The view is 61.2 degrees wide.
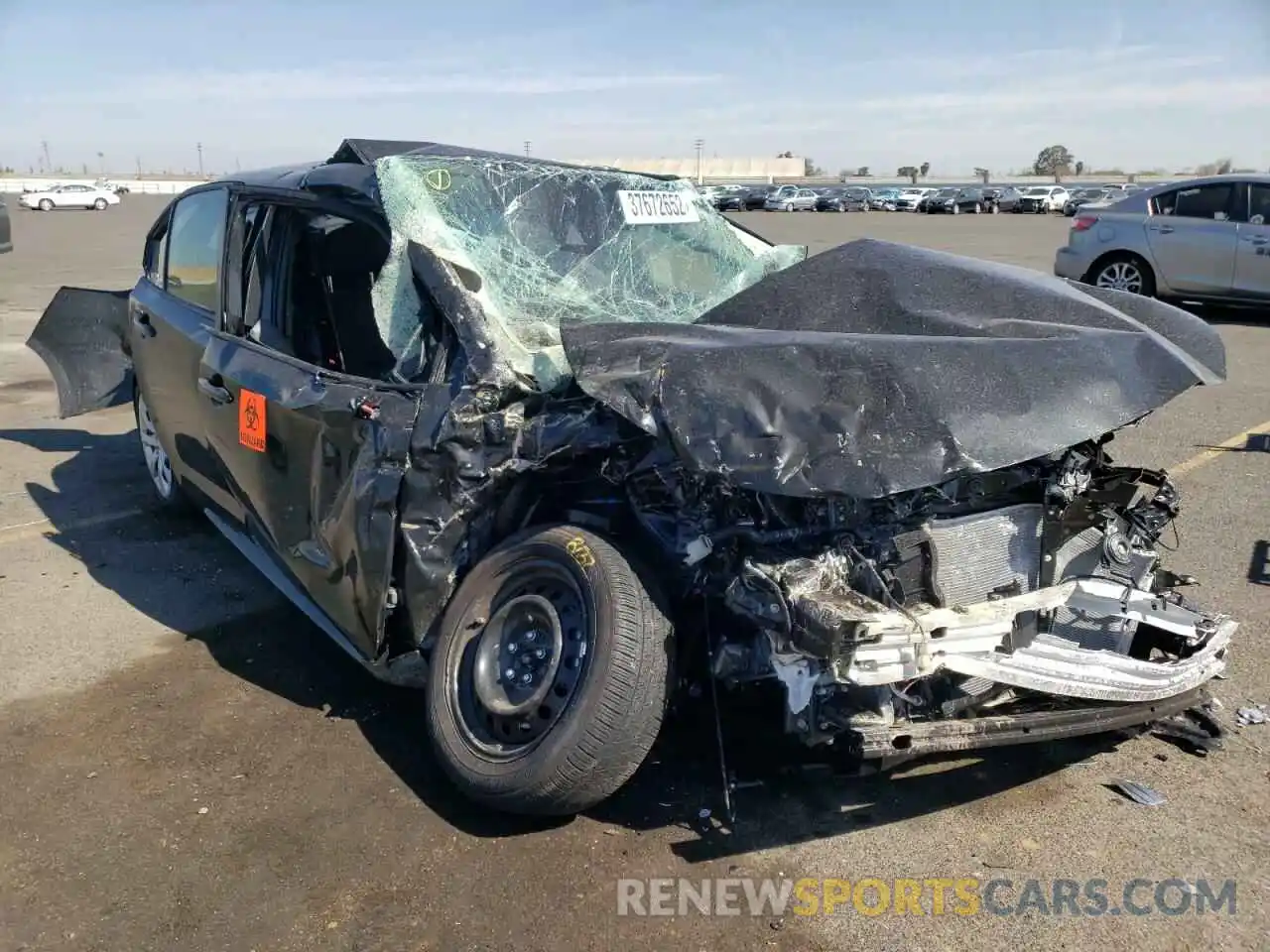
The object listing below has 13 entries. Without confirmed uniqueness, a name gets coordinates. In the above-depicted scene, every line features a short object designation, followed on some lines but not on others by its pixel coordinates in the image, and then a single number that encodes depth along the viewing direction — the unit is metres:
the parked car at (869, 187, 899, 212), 55.66
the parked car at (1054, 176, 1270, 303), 11.88
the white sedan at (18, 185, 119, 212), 49.88
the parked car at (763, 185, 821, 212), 54.62
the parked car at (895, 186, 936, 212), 54.97
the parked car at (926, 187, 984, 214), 51.06
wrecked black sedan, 2.79
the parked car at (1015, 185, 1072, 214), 49.25
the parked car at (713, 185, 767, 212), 55.96
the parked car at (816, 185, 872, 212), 54.34
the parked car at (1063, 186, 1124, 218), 46.20
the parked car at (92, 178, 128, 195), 53.49
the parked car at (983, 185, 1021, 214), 50.38
